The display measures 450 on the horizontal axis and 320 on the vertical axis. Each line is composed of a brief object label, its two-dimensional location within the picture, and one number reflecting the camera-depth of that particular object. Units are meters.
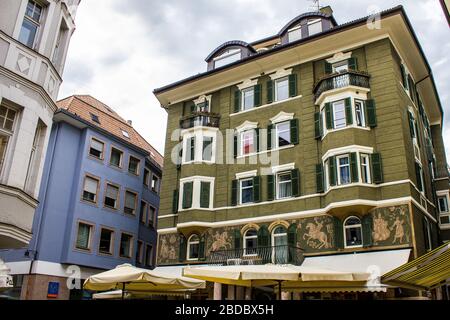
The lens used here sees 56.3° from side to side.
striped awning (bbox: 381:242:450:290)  6.32
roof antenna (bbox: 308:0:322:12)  28.89
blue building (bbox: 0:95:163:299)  25.16
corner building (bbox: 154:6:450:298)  19.27
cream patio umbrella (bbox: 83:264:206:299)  12.73
